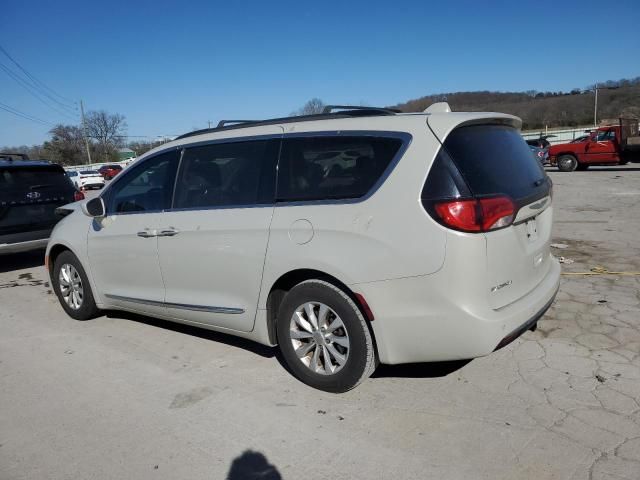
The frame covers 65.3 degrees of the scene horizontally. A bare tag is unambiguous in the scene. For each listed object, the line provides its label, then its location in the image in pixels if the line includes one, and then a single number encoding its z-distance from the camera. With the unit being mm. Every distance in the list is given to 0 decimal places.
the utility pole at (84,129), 66081
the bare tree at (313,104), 46062
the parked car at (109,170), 45844
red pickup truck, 21281
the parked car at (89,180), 34000
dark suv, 7383
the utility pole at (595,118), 68731
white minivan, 2840
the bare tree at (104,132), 88062
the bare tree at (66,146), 76500
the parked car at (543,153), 25302
